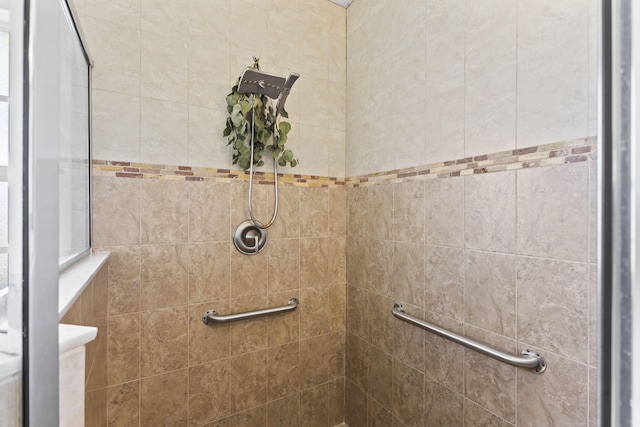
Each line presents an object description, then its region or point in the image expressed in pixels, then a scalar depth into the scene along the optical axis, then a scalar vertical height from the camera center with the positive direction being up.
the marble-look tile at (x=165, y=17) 1.28 +0.83
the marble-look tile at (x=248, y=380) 1.46 -0.82
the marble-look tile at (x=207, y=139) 1.38 +0.33
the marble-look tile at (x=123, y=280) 1.23 -0.28
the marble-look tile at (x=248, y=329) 1.47 -0.57
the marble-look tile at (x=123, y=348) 1.22 -0.55
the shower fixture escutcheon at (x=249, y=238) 1.47 -0.12
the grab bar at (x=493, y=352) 0.90 -0.44
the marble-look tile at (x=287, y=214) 1.58 -0.01
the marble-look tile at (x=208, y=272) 1.38 -0.28
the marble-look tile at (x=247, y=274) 1.47 -0.30
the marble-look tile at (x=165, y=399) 1.29 -0.80
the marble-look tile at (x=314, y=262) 1.65 -0.27
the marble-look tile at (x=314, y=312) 1.65 -0.55
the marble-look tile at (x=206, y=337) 1.38 -0.57
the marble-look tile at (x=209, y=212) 1.38 +0.00
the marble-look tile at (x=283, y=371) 1.56 -0.82
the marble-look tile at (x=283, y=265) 1.56 -0.27
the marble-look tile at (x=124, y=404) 1.22 -0.78
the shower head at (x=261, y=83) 1.28 +0.55
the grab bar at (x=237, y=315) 1.39 -0.48
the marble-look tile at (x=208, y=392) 1.38 -0.82
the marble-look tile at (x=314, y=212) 1.65 +0.00
